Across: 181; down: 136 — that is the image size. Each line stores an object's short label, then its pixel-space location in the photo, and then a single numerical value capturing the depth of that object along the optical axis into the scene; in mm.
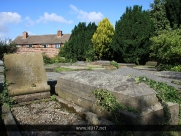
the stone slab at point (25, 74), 4512
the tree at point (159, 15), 24269
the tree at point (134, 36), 16797
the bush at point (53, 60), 18066
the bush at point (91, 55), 21000
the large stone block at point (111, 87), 3186
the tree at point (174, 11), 20688
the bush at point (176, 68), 10454
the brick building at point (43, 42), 38022
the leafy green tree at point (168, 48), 10945
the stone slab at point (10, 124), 2854
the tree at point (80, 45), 22453
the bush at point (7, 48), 21178
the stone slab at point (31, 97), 4523
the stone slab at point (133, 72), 6464
